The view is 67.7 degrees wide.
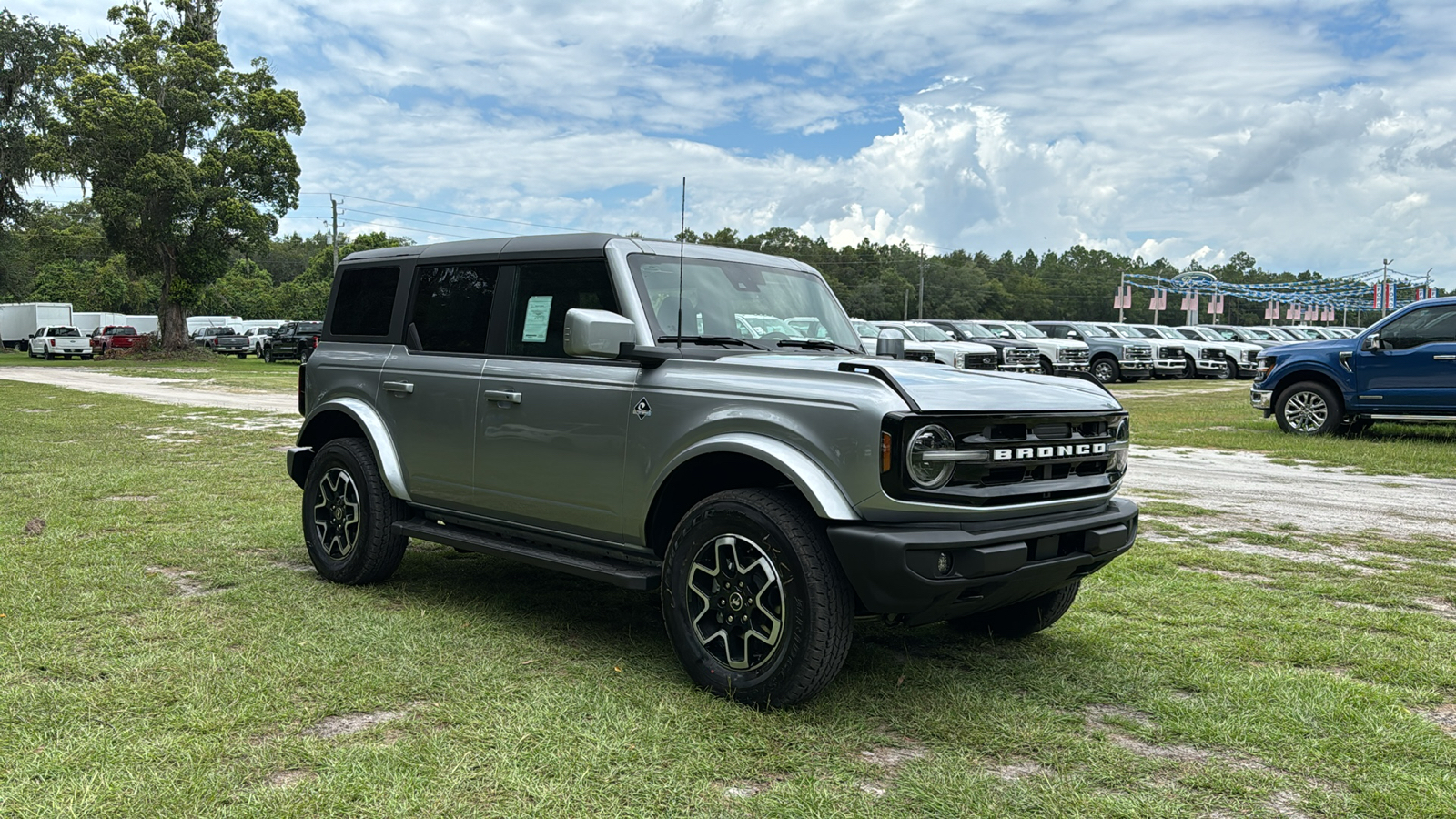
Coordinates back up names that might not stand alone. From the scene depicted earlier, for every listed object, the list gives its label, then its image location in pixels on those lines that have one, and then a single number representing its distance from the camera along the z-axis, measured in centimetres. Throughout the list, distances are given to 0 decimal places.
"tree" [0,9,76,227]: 4419
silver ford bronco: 394
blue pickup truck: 1341
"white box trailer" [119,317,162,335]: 6912
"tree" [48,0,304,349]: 3872
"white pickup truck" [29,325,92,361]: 4634
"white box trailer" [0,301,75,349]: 5716
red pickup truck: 4831
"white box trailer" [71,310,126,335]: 6500
